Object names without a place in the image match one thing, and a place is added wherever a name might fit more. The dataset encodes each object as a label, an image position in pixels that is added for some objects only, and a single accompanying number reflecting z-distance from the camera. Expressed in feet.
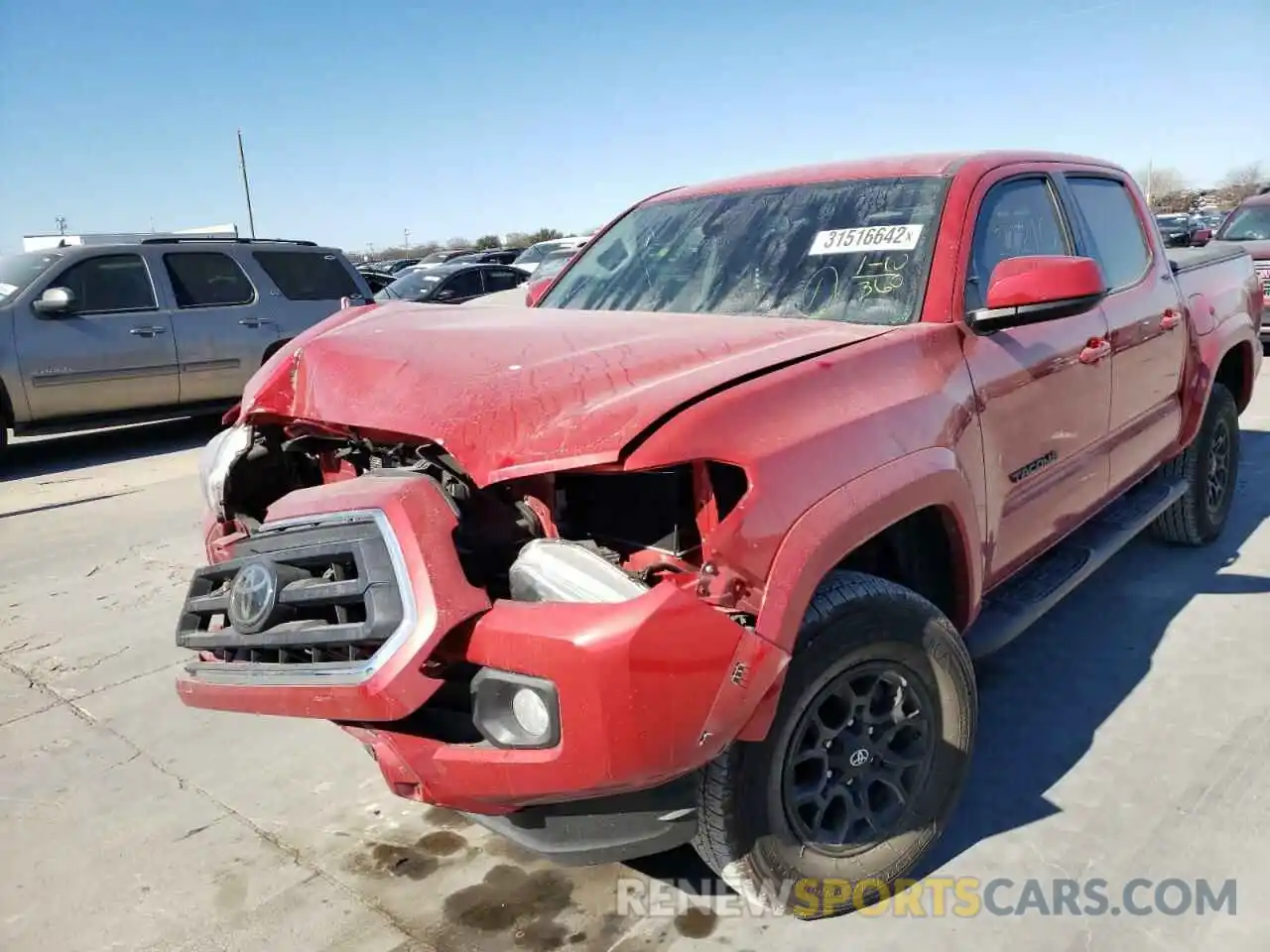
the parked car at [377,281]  59.58
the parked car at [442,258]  99.29
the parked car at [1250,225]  38.16
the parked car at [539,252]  73.70
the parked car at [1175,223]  74.54
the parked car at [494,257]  83.51
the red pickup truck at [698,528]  6.38
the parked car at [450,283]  47.03
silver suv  26.94
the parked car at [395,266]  105.06
